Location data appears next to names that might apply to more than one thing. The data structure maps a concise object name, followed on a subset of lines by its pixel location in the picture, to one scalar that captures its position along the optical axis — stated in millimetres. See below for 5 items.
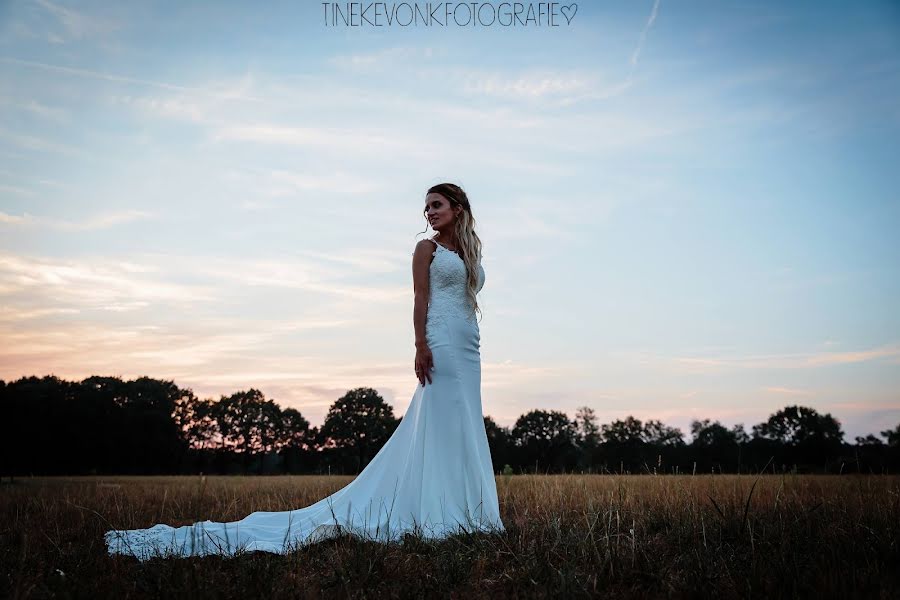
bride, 5594
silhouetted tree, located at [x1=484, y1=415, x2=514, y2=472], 49472
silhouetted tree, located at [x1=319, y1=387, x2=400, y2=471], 62656
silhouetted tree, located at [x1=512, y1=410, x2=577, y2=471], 61531
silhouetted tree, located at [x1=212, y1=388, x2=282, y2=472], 71062
